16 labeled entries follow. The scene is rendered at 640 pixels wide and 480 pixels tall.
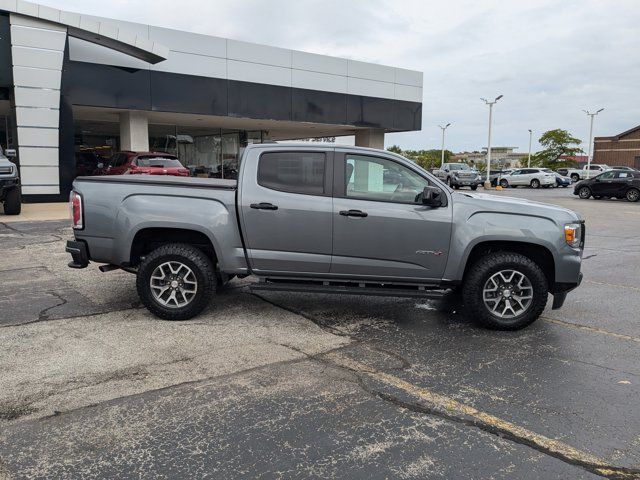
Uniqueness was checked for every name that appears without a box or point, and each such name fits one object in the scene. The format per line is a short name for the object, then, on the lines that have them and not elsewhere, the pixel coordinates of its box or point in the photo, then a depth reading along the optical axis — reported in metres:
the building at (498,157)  127.49
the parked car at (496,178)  43.09
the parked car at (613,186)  26.94
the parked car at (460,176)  36.72
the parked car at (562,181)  42.69
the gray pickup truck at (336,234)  5.46
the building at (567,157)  75.94
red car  17.06
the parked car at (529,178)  41.41
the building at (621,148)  69.06
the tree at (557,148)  74.12
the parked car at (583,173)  50.88
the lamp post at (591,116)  51.56
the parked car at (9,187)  13.18
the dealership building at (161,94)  17.28
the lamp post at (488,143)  39.81
